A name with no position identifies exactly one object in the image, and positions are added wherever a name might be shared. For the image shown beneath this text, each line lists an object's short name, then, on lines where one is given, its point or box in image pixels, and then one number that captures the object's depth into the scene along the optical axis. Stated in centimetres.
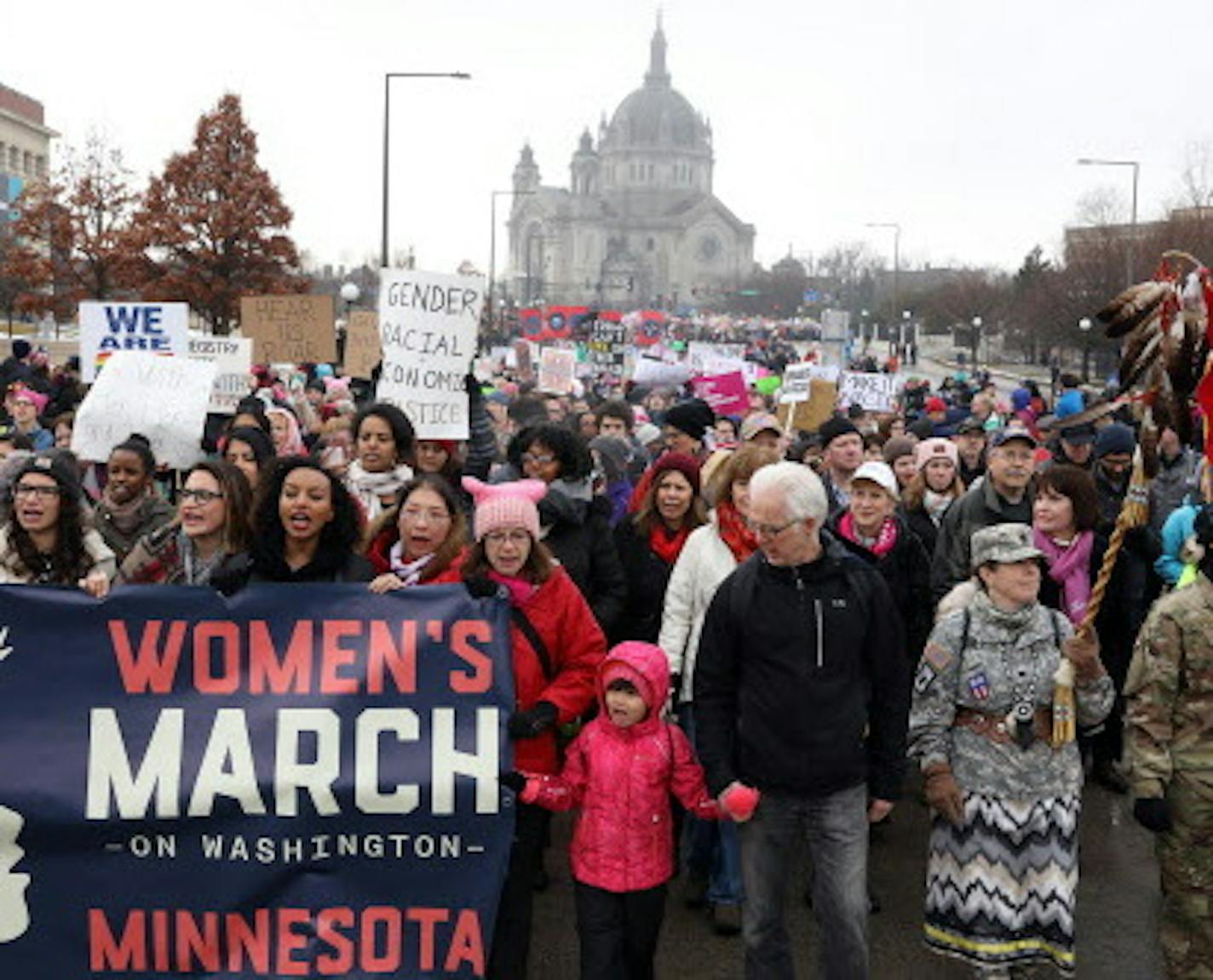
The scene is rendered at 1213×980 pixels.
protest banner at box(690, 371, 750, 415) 1361
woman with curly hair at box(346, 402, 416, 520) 614
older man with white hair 409
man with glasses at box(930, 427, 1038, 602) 646
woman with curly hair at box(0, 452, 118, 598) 493
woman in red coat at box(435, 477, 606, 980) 434
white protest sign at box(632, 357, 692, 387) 1752
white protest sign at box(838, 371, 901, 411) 1483
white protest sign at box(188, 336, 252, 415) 1052
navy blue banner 414
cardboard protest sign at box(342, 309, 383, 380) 1273
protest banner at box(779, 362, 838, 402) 1324
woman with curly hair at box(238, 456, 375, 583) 465
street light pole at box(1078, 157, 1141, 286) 2586
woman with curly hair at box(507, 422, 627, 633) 538
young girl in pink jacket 426
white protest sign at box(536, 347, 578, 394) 1611
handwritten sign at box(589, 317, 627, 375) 2577
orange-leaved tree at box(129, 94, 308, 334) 3503
